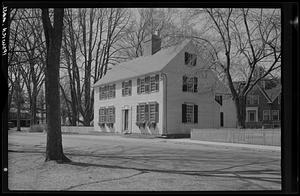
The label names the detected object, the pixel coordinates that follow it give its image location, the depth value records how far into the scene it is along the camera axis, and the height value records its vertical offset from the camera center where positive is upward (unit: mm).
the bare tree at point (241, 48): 17809 +3369
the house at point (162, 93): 22812 +1241
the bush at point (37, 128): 25328 -1184
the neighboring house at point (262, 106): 35250 +523
